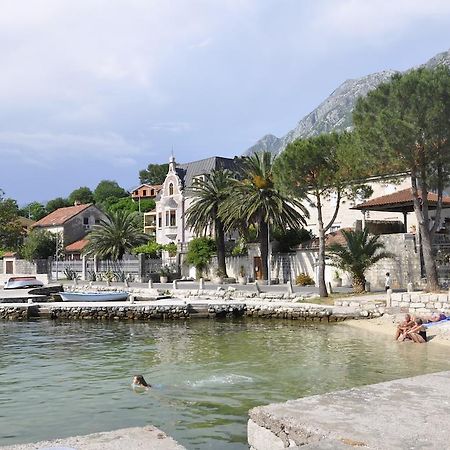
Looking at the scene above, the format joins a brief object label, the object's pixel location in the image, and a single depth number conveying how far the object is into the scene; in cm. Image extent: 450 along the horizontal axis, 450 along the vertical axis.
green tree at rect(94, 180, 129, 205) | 13245
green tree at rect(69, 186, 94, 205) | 12726
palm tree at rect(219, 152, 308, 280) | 4188
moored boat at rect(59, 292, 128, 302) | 3653
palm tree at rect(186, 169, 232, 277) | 4797
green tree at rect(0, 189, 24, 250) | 7381
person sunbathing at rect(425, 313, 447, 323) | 2420
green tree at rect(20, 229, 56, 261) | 6975
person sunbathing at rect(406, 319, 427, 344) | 2138
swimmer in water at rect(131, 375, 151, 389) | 1410
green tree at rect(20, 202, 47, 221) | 12262
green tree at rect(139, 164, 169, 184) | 13375
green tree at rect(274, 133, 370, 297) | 3288
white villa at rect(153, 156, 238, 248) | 6625
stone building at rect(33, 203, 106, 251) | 8119
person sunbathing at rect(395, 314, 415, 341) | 2190
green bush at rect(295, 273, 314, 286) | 4230
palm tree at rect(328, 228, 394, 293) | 3256
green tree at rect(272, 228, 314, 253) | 4675
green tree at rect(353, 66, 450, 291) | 2683
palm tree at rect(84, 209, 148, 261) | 5678
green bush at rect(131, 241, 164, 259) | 5562
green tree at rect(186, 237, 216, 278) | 5159
